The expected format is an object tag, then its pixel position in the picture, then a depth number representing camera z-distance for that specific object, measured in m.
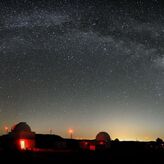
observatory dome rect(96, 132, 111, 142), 34.48
